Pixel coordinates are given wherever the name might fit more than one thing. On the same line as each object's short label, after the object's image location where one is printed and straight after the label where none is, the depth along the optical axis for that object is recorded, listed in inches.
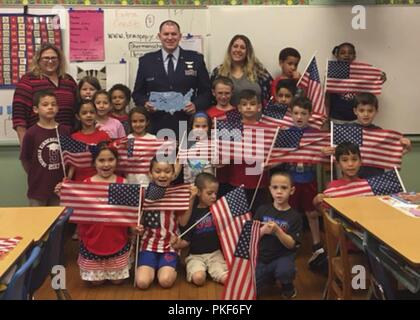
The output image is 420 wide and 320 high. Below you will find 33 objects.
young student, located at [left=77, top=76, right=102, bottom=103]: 186.2
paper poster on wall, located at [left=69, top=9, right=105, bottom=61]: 204.5
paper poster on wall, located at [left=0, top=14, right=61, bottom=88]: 203.0
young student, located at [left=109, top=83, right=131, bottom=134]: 188.4
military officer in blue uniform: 183.0
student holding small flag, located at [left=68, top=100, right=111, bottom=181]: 166.9
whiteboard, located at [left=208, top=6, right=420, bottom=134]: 209.0
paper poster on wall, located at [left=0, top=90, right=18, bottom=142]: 207.3
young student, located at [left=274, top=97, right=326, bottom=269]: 172.6
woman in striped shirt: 178.9
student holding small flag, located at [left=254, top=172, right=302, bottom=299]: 145.4
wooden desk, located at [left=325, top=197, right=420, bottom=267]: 91.9
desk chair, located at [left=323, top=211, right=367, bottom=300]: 112.6
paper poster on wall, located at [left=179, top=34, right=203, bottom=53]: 207.3
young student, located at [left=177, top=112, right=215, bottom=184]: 169.5
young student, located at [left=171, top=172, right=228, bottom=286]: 156.3
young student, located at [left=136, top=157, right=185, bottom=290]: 156.3
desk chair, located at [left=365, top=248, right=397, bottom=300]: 93.0
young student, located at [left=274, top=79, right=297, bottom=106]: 183.5
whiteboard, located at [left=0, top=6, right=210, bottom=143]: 206.5
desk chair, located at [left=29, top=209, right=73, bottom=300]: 103.9
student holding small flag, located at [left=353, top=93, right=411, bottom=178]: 160.2
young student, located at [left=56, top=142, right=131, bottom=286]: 154.3
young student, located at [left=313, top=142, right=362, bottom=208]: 147.5
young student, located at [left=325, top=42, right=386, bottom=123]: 197.2
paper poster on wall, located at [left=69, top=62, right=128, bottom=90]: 206.8
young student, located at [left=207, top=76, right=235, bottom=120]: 179.2
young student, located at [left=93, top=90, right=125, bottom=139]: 177.0
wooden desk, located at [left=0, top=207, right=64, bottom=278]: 92.1
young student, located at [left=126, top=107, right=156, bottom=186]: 167.6
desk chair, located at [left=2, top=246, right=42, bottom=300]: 79.4
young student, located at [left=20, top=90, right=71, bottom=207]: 166.4
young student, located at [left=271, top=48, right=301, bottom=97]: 201.8
